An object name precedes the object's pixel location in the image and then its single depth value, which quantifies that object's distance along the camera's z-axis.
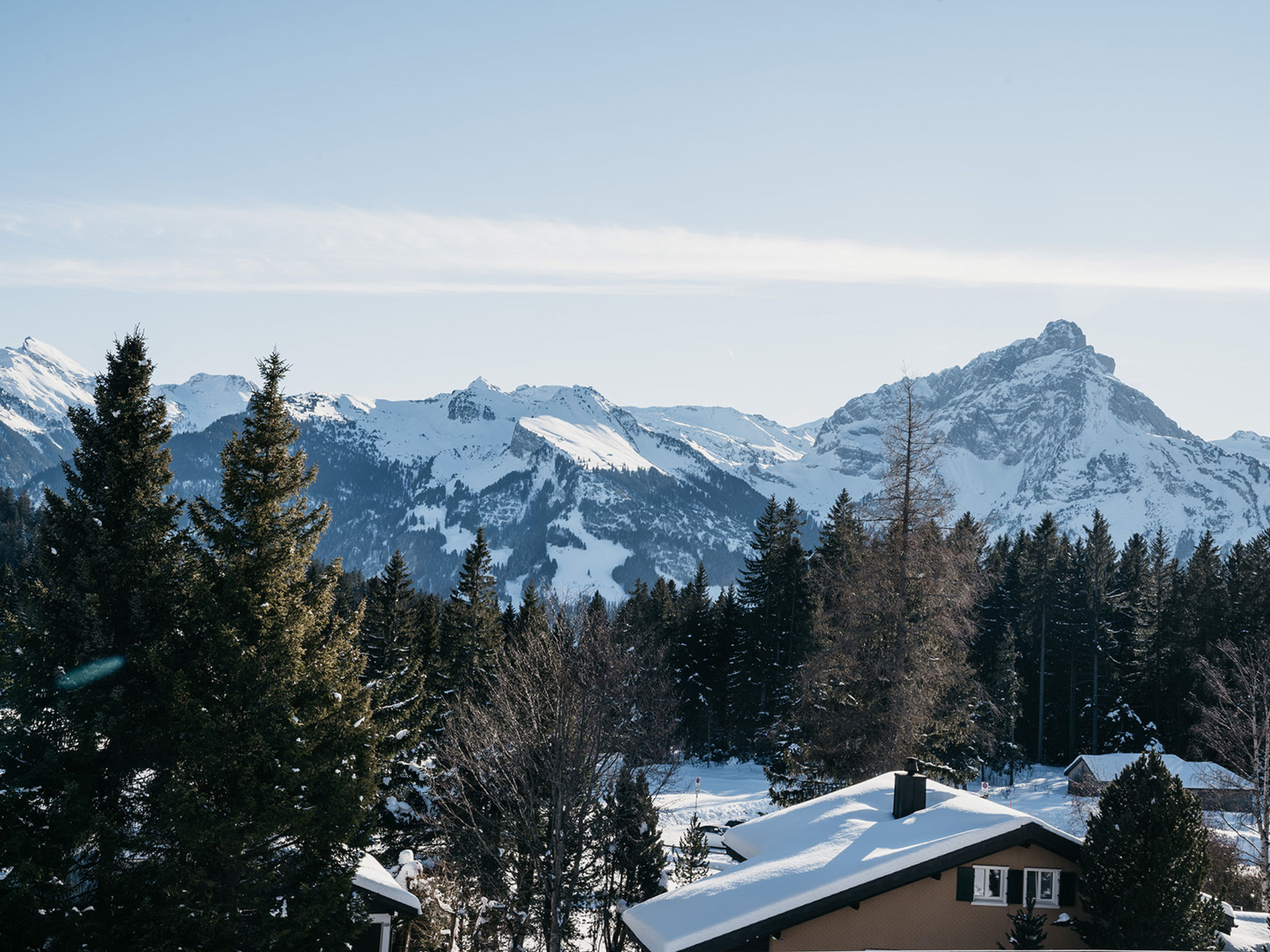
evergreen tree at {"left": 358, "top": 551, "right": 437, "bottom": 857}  28.52
